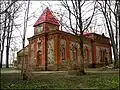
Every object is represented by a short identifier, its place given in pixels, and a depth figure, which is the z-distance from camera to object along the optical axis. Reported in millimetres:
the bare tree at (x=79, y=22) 19478
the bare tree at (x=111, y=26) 23969
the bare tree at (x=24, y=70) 14102
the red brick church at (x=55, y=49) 33275
